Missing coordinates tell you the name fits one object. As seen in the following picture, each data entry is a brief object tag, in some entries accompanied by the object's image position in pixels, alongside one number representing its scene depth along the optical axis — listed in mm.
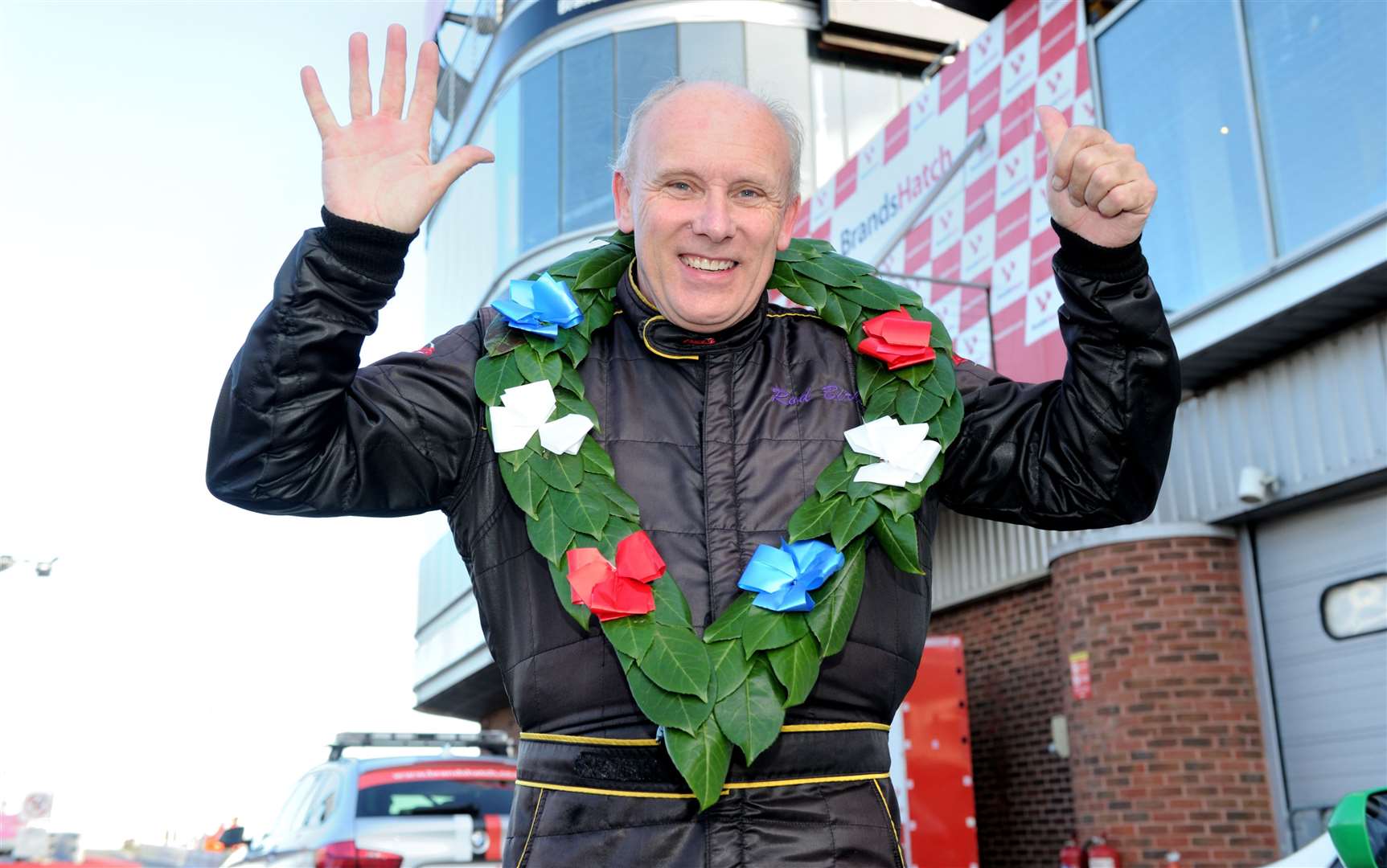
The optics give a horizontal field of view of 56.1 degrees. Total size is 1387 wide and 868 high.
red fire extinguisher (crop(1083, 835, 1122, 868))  8773
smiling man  1926
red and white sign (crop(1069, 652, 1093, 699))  9180
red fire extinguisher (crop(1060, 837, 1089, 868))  9109
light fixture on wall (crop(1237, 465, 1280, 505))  8477
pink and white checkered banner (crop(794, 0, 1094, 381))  10328
